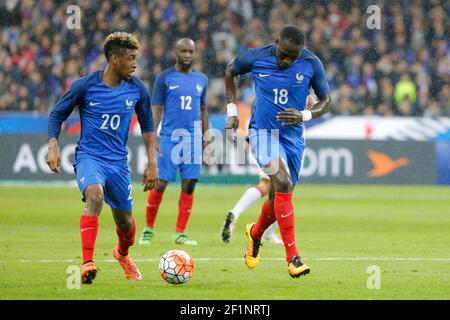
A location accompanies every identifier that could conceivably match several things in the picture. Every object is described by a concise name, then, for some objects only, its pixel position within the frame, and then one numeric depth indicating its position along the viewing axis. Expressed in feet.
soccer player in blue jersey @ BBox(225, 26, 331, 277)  61.98
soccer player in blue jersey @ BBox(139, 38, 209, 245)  87.35
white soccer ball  56.70
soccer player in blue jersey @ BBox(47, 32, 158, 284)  58.23
